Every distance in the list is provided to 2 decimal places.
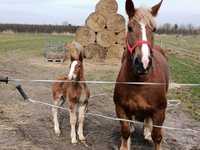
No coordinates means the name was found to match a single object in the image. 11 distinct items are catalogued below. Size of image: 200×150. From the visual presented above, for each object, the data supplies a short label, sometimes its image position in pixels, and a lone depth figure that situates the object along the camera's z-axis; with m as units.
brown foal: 4.59
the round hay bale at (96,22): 15.31
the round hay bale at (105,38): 15.24
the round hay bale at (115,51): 15.26
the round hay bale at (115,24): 15.31
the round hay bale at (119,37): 15.33
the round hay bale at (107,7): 15.49
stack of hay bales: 15.26
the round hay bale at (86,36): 15.25
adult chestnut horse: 3.21
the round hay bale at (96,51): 15.30
